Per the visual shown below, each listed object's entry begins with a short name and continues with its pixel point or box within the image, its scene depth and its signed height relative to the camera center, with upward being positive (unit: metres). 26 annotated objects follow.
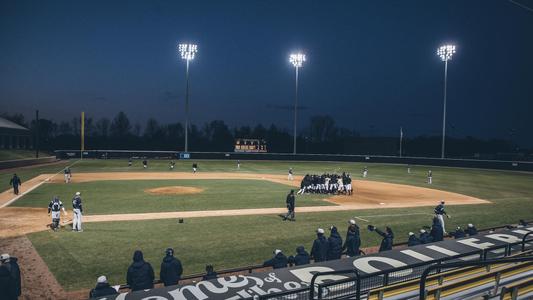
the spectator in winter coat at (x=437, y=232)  13.22 -3.08
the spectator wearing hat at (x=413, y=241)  11.39 -2.97
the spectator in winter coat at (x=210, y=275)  8.38 -3.10
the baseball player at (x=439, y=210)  16.66 -2.89
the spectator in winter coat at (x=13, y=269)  8.19 -3.06
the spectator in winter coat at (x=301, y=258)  9.51 -3.00
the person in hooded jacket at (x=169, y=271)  8.94 -3.21
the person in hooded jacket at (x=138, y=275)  8.47 -3.17
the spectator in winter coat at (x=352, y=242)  11.66 -3.11
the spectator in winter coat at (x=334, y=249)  10.82 -3.10
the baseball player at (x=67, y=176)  33.25 -3.46
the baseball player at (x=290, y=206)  18.88 -3.26
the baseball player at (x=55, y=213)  16.19 -3.34
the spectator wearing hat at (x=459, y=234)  12.70 -3.04
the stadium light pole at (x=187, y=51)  58.21 +14.90
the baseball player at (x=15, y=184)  25.92 -3.35
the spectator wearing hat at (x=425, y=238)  11.63 -2.96
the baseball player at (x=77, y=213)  15.64 -3.26
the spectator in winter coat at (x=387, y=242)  11.47 -3.05
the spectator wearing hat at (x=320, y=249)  10.55 -3.06
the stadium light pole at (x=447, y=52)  58.41 +15.52
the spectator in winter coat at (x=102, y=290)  7.14 -3.01
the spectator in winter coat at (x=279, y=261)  9.42 -3.07
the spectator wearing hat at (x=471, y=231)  13.37 -3.04
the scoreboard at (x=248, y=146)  70.00 -0.53
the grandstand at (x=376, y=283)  6.11 -2.74
